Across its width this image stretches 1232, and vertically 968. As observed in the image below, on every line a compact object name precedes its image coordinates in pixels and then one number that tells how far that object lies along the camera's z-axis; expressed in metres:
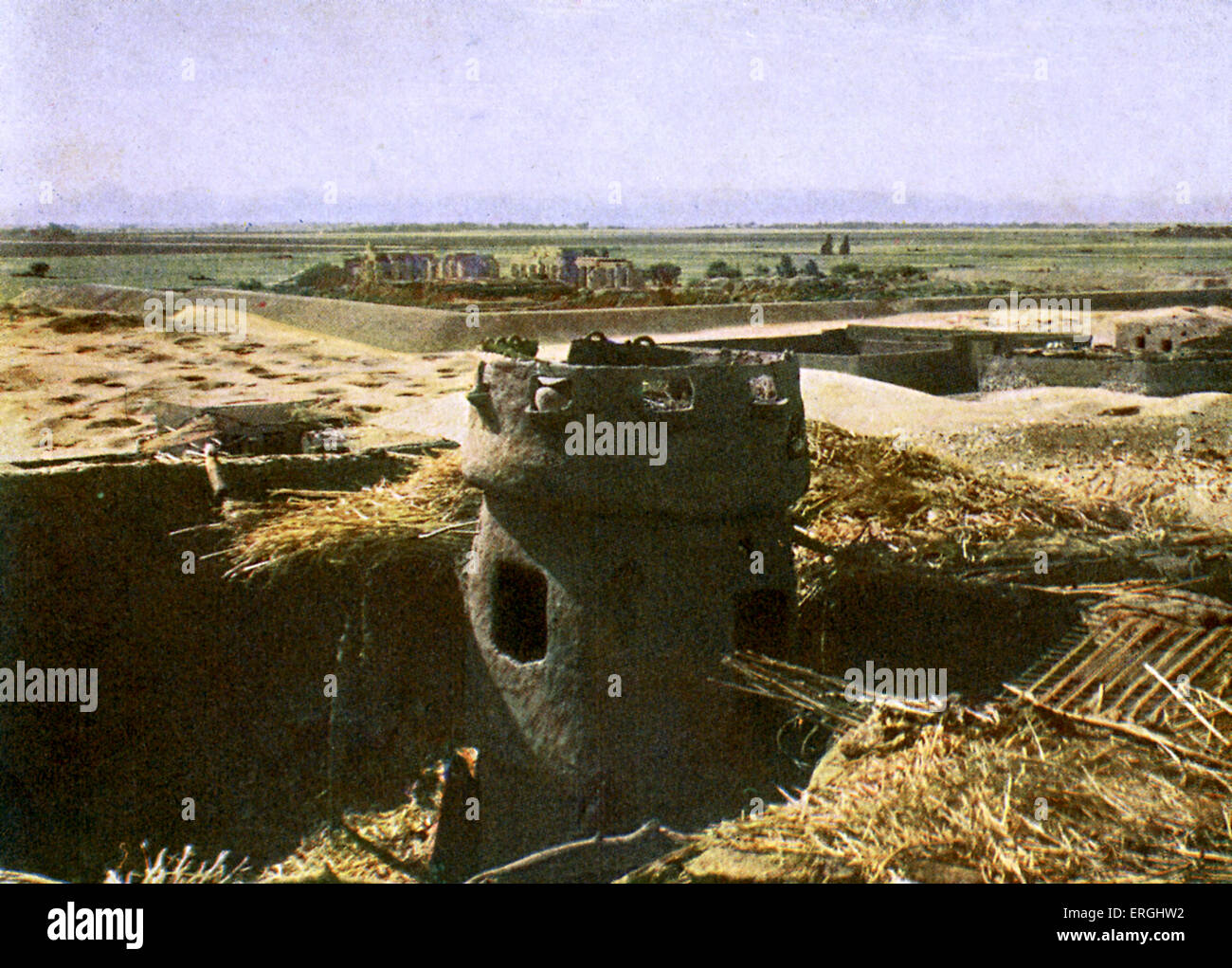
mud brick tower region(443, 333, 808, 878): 7.36
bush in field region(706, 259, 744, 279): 55.42
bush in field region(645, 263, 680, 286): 48.16
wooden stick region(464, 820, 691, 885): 7.00
